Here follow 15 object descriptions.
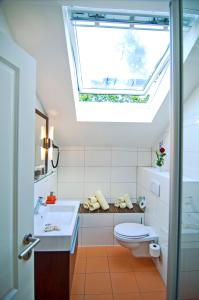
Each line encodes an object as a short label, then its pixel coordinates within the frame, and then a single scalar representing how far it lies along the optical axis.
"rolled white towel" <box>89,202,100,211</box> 2.77
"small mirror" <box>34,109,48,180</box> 1.95
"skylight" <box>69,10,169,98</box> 1.45
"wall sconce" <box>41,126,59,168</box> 2.17
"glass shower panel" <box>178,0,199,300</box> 0.89
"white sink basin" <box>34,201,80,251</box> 1.46
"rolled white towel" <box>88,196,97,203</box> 2.84
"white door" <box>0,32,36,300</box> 0.82
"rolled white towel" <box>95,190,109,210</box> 2.80
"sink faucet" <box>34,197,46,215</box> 1.78
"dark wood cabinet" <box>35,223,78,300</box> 1.48
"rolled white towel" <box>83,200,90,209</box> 2.84
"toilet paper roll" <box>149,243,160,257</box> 2.11
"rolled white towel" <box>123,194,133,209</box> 2.90
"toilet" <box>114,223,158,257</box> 2.13
